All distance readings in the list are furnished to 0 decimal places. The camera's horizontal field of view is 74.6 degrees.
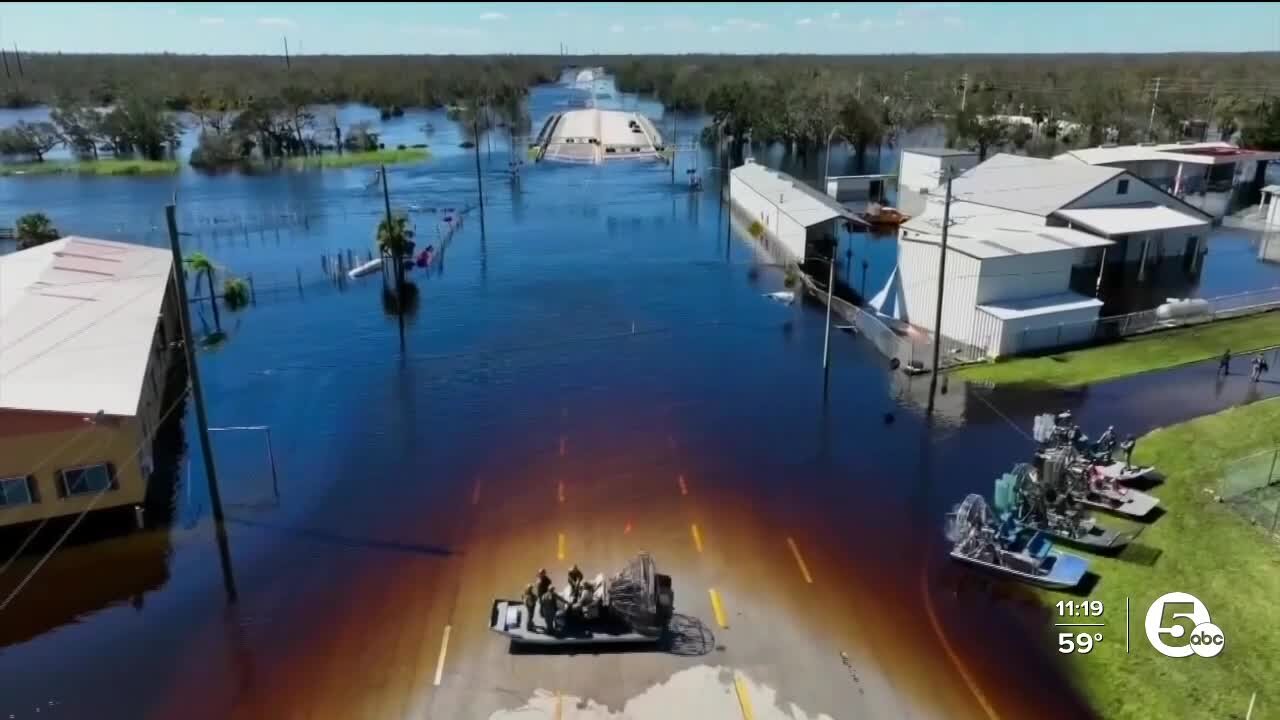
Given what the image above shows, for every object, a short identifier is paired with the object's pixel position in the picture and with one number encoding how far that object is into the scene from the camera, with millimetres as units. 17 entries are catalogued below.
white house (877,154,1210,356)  36000
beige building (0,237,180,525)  22000
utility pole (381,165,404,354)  44719
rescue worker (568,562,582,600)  18750
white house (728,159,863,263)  52250
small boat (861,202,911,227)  63912
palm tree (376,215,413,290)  46594
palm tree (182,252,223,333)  43131
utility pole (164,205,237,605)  19312
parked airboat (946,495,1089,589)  20406
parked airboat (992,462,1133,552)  21969
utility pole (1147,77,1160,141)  103412
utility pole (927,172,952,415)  30594
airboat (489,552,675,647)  18344
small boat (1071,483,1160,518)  23094
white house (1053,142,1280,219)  71812
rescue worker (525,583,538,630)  18812
